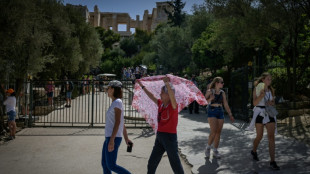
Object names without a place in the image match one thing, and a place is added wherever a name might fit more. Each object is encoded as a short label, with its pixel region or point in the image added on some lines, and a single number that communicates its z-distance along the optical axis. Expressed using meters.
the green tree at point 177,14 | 54.84
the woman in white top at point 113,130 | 3.85
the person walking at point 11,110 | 8.20
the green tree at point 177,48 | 37.82
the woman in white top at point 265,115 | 5.27
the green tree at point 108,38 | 81.53
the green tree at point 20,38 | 8.28
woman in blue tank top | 6.07
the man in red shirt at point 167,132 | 3.94
